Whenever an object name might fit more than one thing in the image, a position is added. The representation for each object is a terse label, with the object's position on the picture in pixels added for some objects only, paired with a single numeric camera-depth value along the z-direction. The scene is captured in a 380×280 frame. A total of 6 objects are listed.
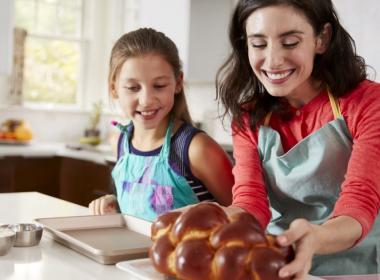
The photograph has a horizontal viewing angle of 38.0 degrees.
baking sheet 1.02
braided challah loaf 0.74
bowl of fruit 3.76
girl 1.58
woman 1.20
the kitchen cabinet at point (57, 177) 3.46
